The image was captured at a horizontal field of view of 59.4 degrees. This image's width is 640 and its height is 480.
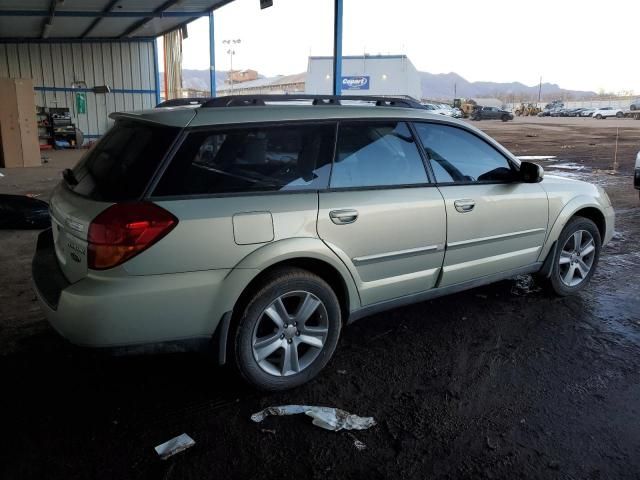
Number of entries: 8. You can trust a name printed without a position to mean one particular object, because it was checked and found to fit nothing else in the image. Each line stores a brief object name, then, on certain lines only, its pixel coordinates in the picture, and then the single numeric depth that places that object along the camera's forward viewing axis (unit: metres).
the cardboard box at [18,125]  13.91
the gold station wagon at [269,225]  2.79
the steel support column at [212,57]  17.88
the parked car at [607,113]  62.06
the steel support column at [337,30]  9.72
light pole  80.19
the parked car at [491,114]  53.94
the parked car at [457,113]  48.74
